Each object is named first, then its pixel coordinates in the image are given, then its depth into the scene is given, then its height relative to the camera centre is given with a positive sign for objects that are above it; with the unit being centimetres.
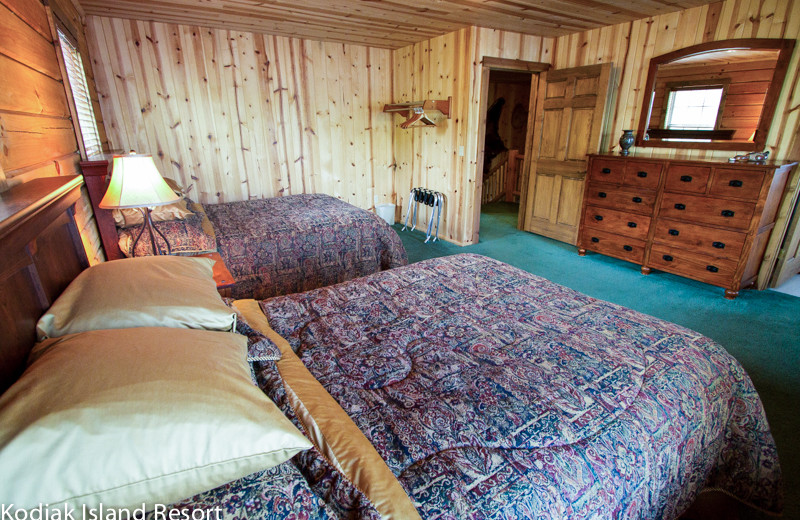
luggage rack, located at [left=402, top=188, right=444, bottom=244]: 496 -82
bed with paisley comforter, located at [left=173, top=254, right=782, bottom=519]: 87 -75
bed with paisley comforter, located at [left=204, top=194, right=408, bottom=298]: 288 -84
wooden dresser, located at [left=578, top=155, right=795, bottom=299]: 310 -68
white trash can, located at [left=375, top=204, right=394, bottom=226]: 557 -104
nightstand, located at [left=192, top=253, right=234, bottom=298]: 199 -73
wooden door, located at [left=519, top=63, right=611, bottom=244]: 421 -8
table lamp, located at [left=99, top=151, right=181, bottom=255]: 173 -22
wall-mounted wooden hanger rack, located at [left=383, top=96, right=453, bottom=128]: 455 +33
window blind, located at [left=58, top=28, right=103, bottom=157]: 265 +32
